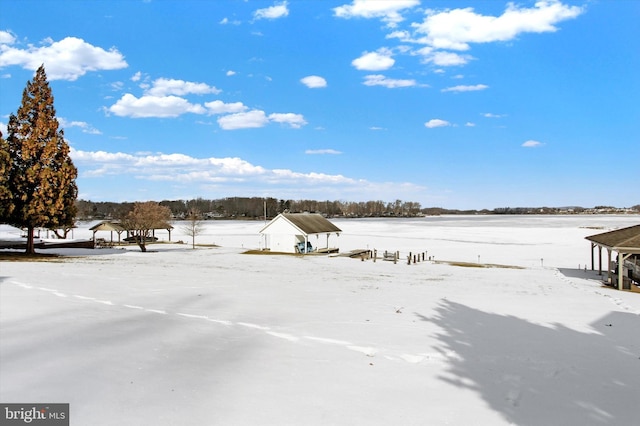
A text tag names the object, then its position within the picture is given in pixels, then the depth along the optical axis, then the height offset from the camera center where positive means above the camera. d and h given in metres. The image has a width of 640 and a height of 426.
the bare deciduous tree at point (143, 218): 50.16 +0.28
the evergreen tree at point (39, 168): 31.95 +4.21
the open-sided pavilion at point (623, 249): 24.34 -1.59
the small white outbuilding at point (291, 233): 44.12 -1.29
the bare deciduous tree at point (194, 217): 54.98 +0.49
